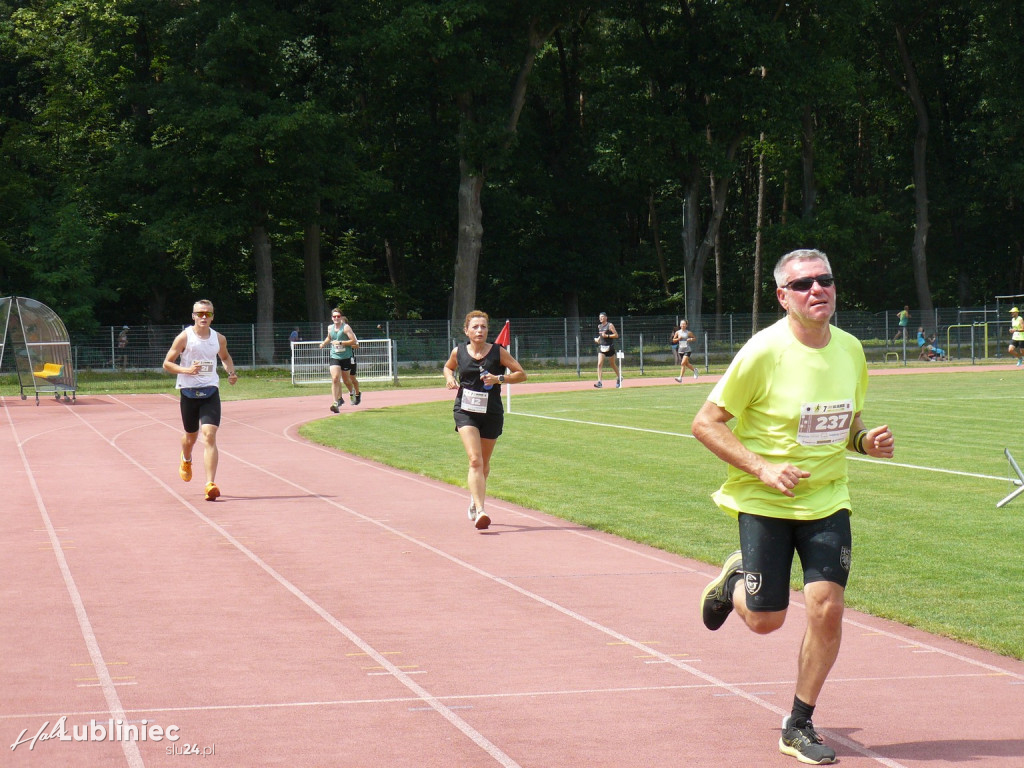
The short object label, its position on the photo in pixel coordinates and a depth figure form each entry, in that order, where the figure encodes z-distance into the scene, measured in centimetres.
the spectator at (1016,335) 4553
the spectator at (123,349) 4653
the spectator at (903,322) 5381
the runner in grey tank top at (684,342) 4125
